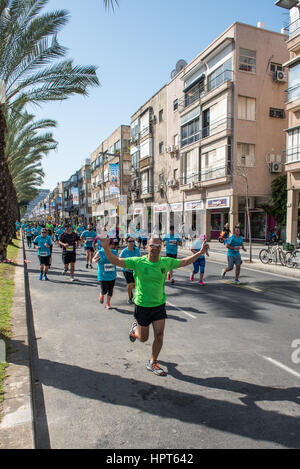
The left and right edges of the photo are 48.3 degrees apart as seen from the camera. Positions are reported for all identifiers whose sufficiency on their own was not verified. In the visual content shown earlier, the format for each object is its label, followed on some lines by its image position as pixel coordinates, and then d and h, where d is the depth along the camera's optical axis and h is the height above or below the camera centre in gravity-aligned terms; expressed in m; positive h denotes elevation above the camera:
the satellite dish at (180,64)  37.06 +18.11
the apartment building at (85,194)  76.31 +7.84
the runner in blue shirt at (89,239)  14.33 -0.53
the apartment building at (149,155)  38.25 +8.84
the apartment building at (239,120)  26.00 +8.67
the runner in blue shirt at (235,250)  10.84 -0.77
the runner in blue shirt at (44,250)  11.77 -0.81
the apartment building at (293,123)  21.75 +6.89
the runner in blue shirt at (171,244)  11.17 -0.58
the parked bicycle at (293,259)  14.64 -1.46
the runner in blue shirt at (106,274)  7.67 -1.08
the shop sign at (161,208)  37.48 +2.11
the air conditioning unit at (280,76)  26.84 +12.12
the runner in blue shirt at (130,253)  7.88 -0.62
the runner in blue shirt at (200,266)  10.76 -1.28
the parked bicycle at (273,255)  15.30 -1.36
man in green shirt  4.50 -0.87
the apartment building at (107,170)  51.03 +9.88
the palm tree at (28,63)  8.70 +5.13
